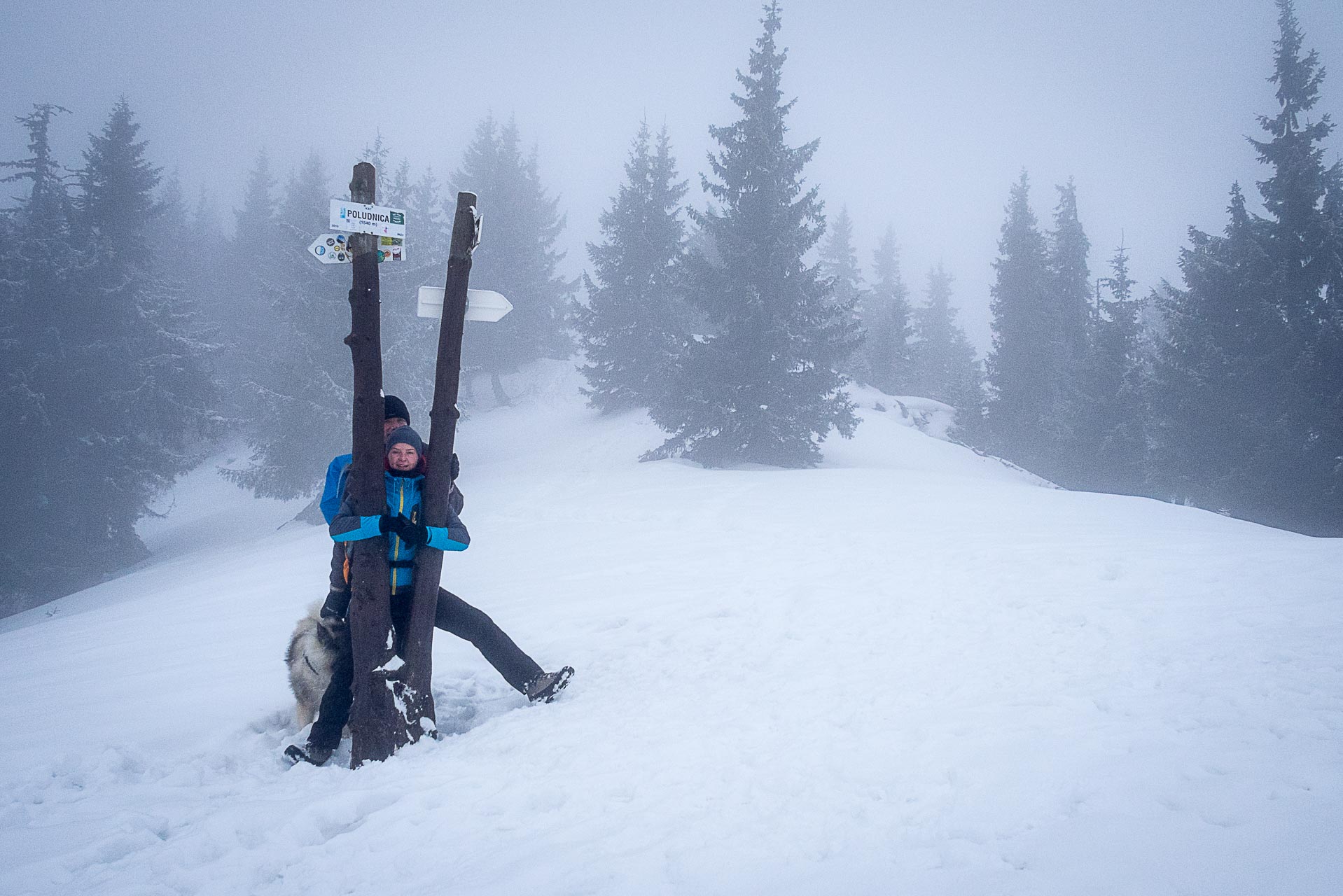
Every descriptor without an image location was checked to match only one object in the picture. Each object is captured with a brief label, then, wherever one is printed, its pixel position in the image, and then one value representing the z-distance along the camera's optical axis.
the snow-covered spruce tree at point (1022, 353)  29.56
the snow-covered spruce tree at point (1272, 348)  15.87
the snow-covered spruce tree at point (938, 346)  42.41
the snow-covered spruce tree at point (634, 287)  25.19
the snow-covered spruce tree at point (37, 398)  16.48
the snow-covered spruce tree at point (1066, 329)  25.50
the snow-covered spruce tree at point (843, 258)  43.16
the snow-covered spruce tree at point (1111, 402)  23.75
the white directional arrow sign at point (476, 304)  4.47
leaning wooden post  4.16
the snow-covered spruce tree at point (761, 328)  17.61
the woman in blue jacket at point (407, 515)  4.06
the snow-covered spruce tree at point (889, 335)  33.72
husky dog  4.21
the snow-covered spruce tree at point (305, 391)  20.30
